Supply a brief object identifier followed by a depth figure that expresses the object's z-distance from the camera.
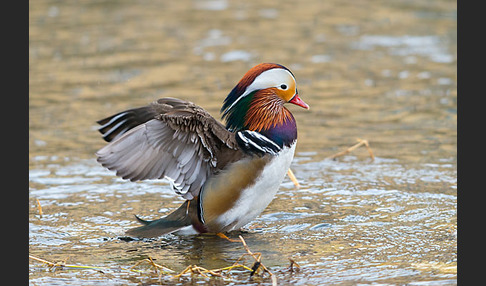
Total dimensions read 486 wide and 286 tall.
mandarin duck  10.55
